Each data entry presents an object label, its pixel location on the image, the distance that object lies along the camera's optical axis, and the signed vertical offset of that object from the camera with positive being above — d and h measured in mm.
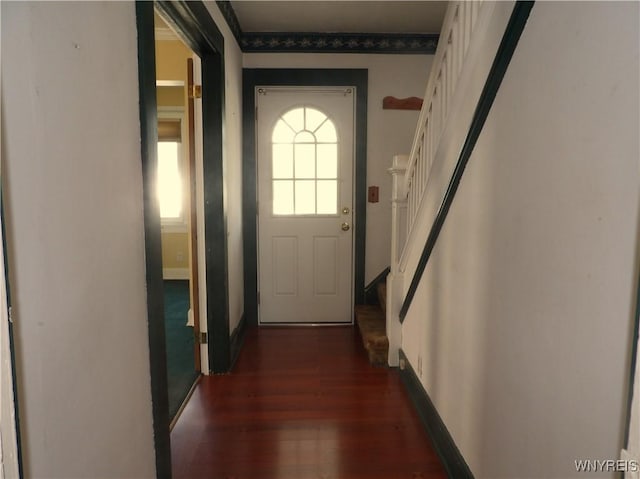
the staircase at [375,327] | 2980 -1032
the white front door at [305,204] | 3760 -96
